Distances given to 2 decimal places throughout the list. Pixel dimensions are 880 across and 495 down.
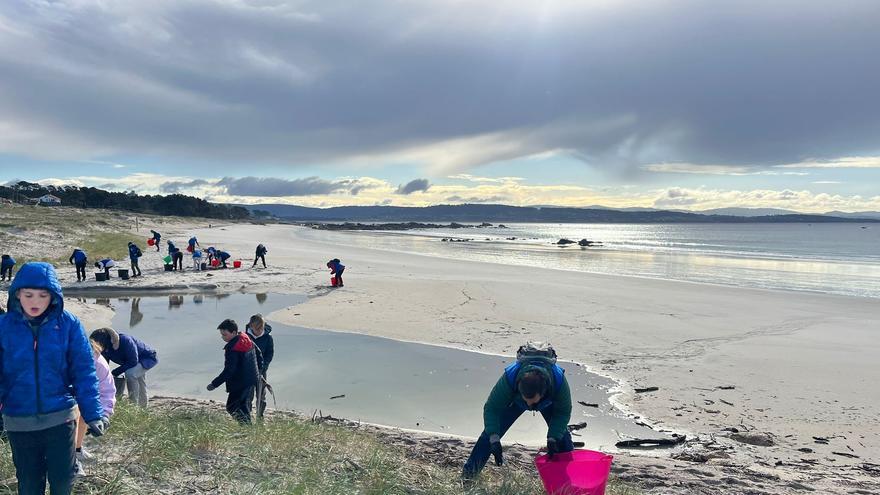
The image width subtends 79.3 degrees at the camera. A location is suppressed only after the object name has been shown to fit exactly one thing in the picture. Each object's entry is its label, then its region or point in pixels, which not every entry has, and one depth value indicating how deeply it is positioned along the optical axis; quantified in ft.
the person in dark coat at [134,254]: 65.92
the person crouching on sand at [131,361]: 21.07
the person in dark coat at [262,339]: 22.31
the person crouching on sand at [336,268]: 65.10
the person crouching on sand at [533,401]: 14.88
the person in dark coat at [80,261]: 62.08
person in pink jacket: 14.61
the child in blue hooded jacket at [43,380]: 10.91
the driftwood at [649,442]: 22.50
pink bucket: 14.51
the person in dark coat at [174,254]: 73.51
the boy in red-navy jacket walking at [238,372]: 19.57
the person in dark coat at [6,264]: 60.18
